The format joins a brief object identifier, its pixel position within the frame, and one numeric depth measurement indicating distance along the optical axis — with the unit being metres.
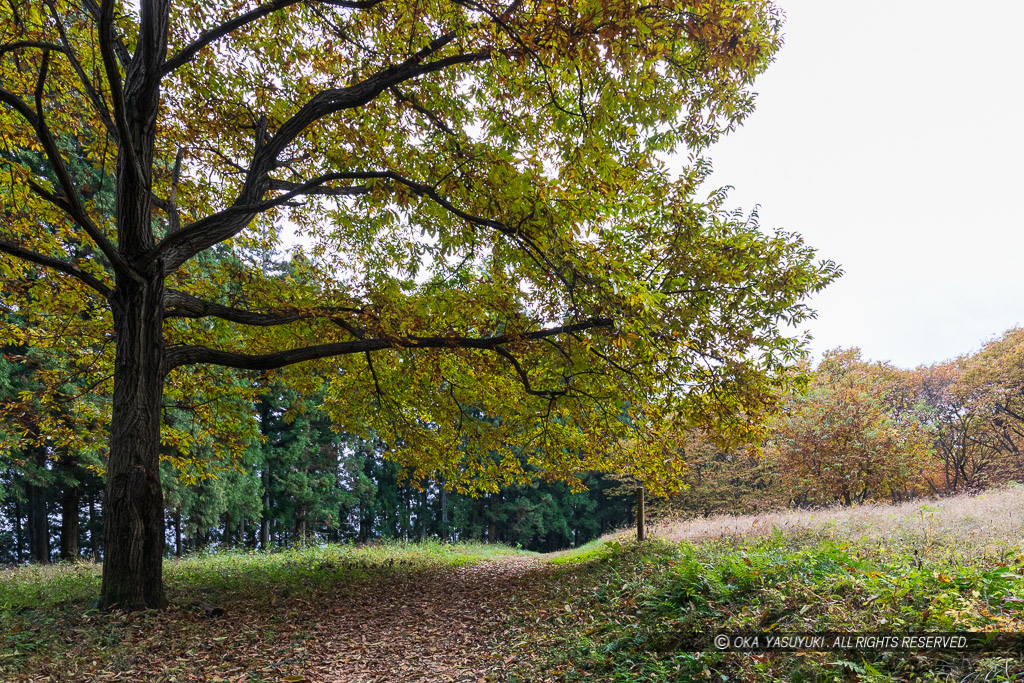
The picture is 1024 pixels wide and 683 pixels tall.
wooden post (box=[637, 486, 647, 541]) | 11.34
